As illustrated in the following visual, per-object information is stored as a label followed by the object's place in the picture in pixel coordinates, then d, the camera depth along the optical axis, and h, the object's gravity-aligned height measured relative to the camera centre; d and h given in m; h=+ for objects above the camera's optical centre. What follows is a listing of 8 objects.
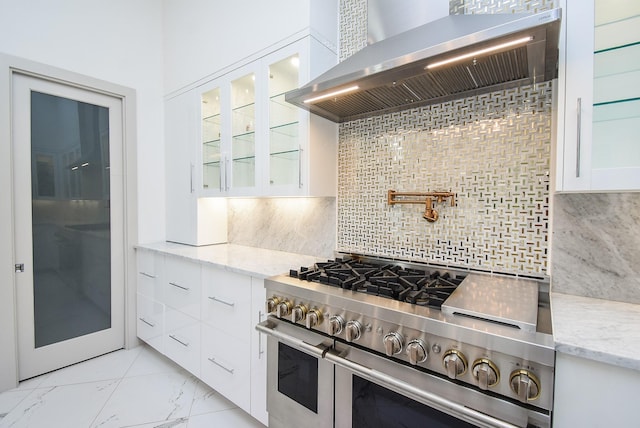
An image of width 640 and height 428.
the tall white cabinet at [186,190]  2.58 +0.12
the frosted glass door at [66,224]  2.22 -0.17
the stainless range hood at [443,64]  0.99 +0.58
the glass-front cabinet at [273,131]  1.80 +0.49
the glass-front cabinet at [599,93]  0.97 +0.38
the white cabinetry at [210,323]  1.68 -0.81
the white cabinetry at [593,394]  0.76 -0.50
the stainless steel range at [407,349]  0.88 -0.50
